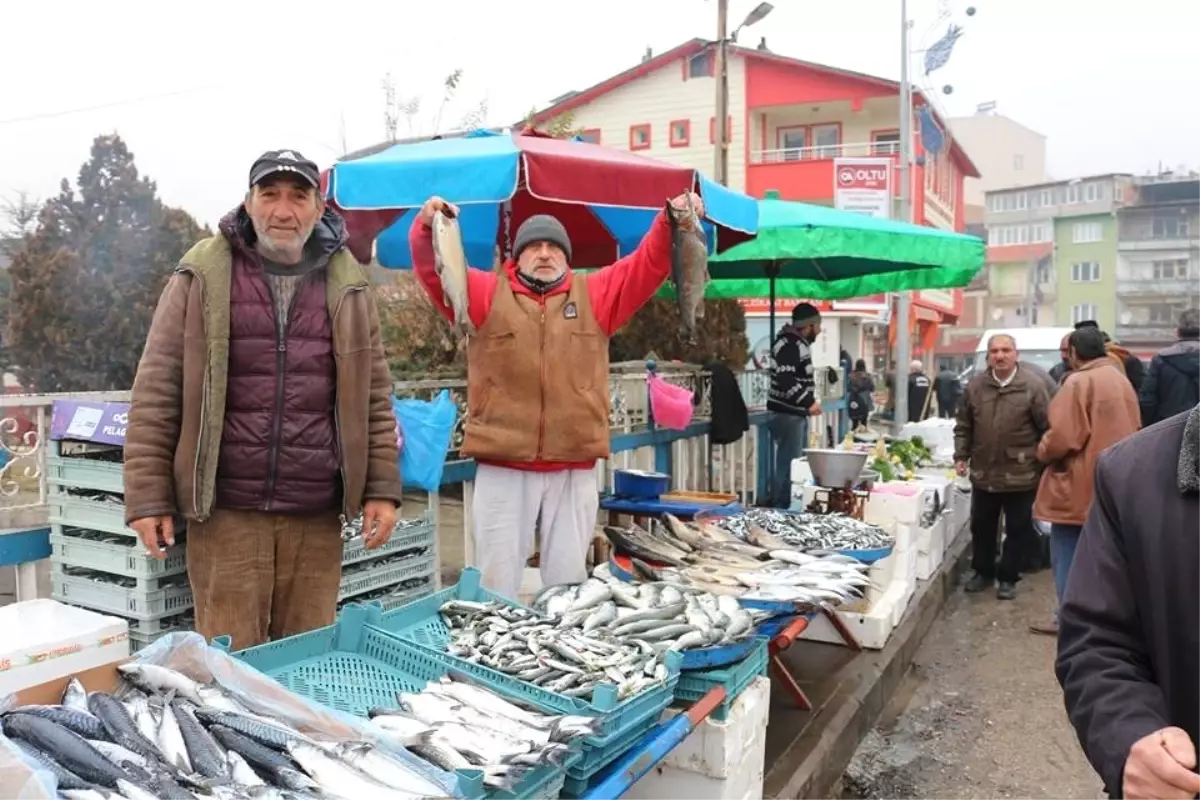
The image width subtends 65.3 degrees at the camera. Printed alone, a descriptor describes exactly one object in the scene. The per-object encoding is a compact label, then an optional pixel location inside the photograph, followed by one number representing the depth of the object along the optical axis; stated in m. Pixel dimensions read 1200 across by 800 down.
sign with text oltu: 19.05
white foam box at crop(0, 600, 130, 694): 2.26
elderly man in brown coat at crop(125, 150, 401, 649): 3.21
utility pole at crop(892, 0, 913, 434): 18.36
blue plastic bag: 4.75
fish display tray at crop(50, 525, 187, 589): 3.59
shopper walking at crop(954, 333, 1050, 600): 7.80
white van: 14.89
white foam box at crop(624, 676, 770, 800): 3.40
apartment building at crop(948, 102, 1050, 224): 80.38
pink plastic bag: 7.61
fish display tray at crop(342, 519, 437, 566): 4.20
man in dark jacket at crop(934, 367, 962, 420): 20.89
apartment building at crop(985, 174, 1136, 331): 62.16
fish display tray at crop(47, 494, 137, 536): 3.66
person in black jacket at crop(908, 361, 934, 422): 22.84
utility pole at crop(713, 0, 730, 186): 16.83
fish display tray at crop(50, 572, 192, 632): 3.60
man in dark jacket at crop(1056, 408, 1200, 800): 1.68
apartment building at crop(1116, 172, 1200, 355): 59.72
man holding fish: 4.27
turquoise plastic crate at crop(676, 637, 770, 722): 3.35
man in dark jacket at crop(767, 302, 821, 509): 9.02
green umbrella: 8.01
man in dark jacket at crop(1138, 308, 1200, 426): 7.46
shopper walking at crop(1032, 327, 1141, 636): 6.32
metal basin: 6.42
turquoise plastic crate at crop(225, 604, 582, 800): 2.66
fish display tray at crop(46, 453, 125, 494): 3.71
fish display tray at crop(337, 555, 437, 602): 4.21
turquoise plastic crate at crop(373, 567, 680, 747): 2.60
